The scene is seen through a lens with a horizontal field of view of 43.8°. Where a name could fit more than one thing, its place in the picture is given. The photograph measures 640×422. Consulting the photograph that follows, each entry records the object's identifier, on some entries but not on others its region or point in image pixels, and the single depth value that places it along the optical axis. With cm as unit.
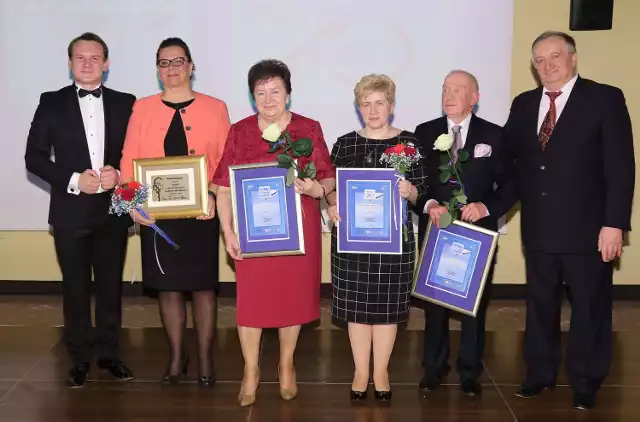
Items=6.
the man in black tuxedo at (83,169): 421
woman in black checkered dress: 381
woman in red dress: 381
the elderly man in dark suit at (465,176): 401
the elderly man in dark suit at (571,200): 384
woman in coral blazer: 410
